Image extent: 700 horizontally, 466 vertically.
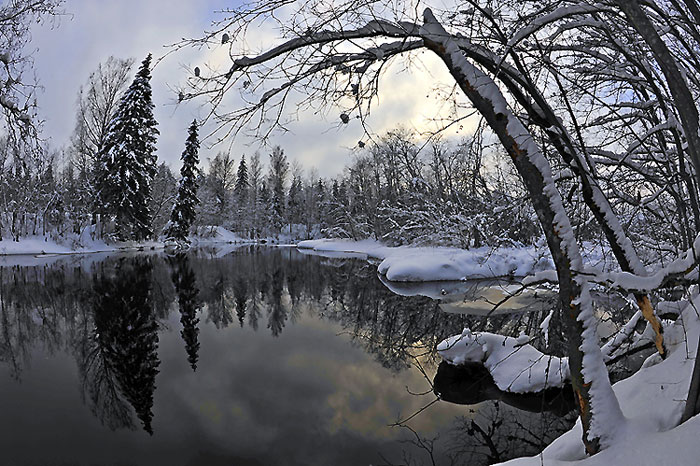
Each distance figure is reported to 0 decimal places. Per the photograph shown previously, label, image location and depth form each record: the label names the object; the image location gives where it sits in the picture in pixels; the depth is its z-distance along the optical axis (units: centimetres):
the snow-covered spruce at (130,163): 2588
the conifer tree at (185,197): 3409
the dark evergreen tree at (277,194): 5615
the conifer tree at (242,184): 5791
